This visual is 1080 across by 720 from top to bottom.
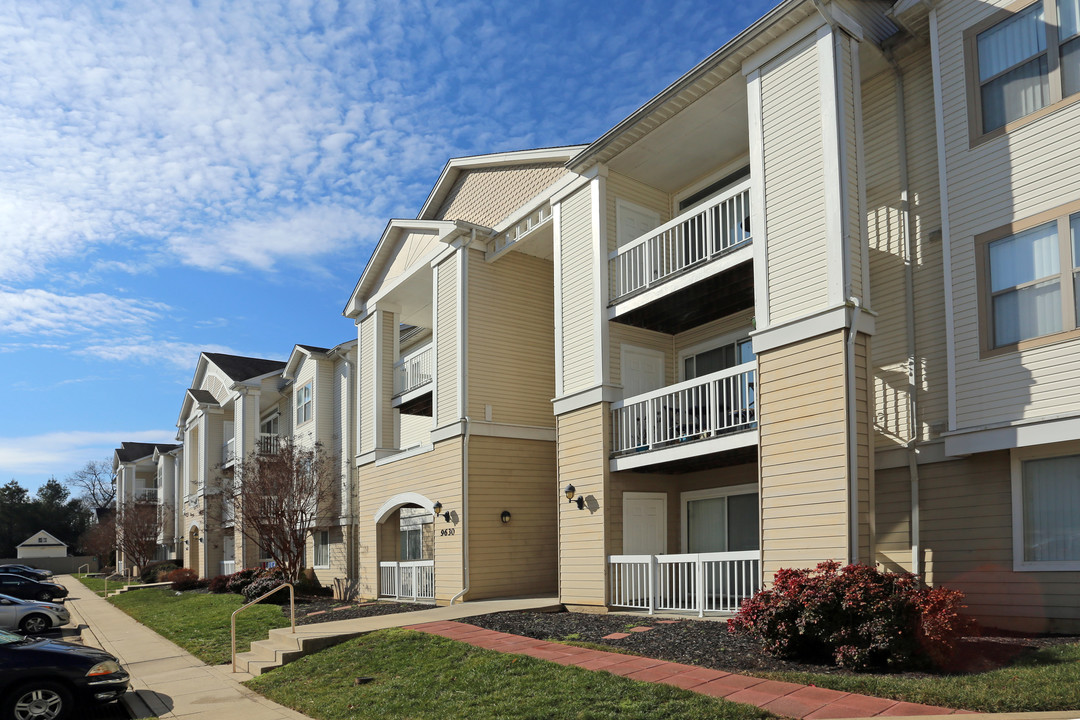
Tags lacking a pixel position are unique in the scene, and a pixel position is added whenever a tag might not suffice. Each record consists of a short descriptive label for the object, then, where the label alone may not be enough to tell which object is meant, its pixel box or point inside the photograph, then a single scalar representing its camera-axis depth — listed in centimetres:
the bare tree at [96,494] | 10612
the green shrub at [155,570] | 4738
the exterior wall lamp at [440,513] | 2013
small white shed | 7469
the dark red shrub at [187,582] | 3641
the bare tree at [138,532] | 4944
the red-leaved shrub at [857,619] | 891
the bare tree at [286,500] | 2658
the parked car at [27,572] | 4739
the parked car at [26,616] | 2214
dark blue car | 1036
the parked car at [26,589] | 3381
